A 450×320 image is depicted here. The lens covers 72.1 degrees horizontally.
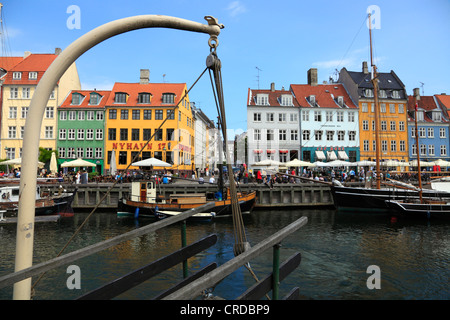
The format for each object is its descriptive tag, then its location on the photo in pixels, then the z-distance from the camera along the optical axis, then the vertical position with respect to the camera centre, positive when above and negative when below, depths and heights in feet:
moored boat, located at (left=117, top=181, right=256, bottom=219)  67.26 -6.68
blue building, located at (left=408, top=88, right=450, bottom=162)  156.15 +19.27
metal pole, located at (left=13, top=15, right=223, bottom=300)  9.09 +1.13
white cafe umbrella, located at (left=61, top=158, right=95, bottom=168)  94.61 +3.43
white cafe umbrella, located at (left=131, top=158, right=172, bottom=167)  81.04 +2.88
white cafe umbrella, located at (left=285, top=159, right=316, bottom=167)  99.52 +2.85
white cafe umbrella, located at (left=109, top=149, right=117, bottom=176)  93.43 +2.43
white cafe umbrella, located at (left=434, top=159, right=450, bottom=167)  106.62 +2.98
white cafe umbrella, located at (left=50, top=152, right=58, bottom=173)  99.44 +3.02
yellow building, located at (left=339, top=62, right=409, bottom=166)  152.35 +27.73
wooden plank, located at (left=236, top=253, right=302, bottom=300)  8.97 -3.42
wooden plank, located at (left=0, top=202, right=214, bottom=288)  8.49 -2.58
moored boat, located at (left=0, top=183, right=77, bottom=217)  63.16 -6.17
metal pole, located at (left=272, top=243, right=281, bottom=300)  9.61 -3.16
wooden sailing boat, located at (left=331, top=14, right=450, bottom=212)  77.20 -6.13
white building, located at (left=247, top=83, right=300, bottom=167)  146.00 +21.77
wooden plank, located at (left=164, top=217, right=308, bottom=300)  6.53 -2.29
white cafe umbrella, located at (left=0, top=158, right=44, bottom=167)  66.03 +2.89
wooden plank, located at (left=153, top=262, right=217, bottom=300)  12.83 -4.47
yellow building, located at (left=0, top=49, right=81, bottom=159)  139.54 +31.57
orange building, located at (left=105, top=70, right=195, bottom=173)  143.02 +21.75
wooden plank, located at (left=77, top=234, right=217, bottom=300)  11.20 -3.95
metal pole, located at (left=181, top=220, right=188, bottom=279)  14.35 -3.13
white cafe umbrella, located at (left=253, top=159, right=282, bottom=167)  96.92 +3.10
